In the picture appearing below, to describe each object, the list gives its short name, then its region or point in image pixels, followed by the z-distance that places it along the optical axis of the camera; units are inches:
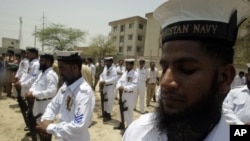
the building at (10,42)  1039.7
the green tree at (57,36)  692.2
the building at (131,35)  1252.7
